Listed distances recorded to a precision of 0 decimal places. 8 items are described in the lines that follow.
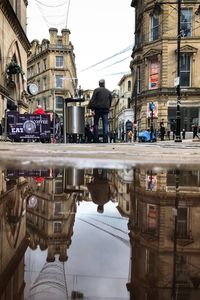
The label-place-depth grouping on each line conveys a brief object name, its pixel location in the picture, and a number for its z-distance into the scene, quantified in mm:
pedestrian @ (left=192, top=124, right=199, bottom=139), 20576
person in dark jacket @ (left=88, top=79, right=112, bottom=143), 7180
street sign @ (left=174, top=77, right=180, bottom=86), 12618
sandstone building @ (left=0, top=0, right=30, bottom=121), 14229
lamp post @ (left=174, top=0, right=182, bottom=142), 13479
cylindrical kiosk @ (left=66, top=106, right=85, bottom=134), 7673
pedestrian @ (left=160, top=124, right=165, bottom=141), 20222
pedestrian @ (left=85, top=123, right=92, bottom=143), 12795
